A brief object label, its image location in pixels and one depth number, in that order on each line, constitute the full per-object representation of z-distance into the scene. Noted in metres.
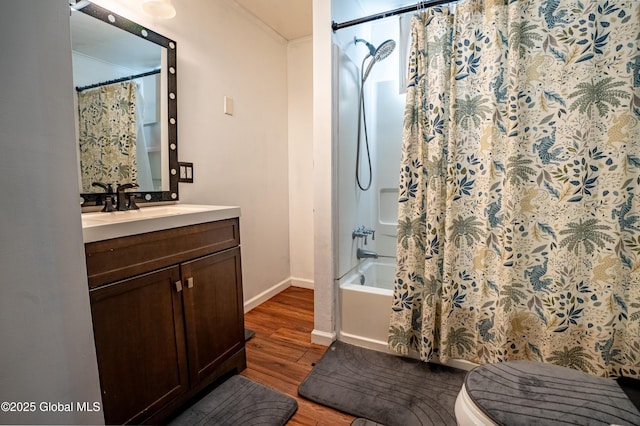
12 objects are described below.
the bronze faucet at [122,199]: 1.48
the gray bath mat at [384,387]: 1.35
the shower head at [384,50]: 1.98
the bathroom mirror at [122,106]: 1.40
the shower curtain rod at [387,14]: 1.58
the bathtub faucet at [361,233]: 2.25
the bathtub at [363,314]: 1.84
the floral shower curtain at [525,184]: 1.31
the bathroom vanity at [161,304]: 1.04
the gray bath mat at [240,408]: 1.31
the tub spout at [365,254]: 2.31
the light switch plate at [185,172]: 1.85
